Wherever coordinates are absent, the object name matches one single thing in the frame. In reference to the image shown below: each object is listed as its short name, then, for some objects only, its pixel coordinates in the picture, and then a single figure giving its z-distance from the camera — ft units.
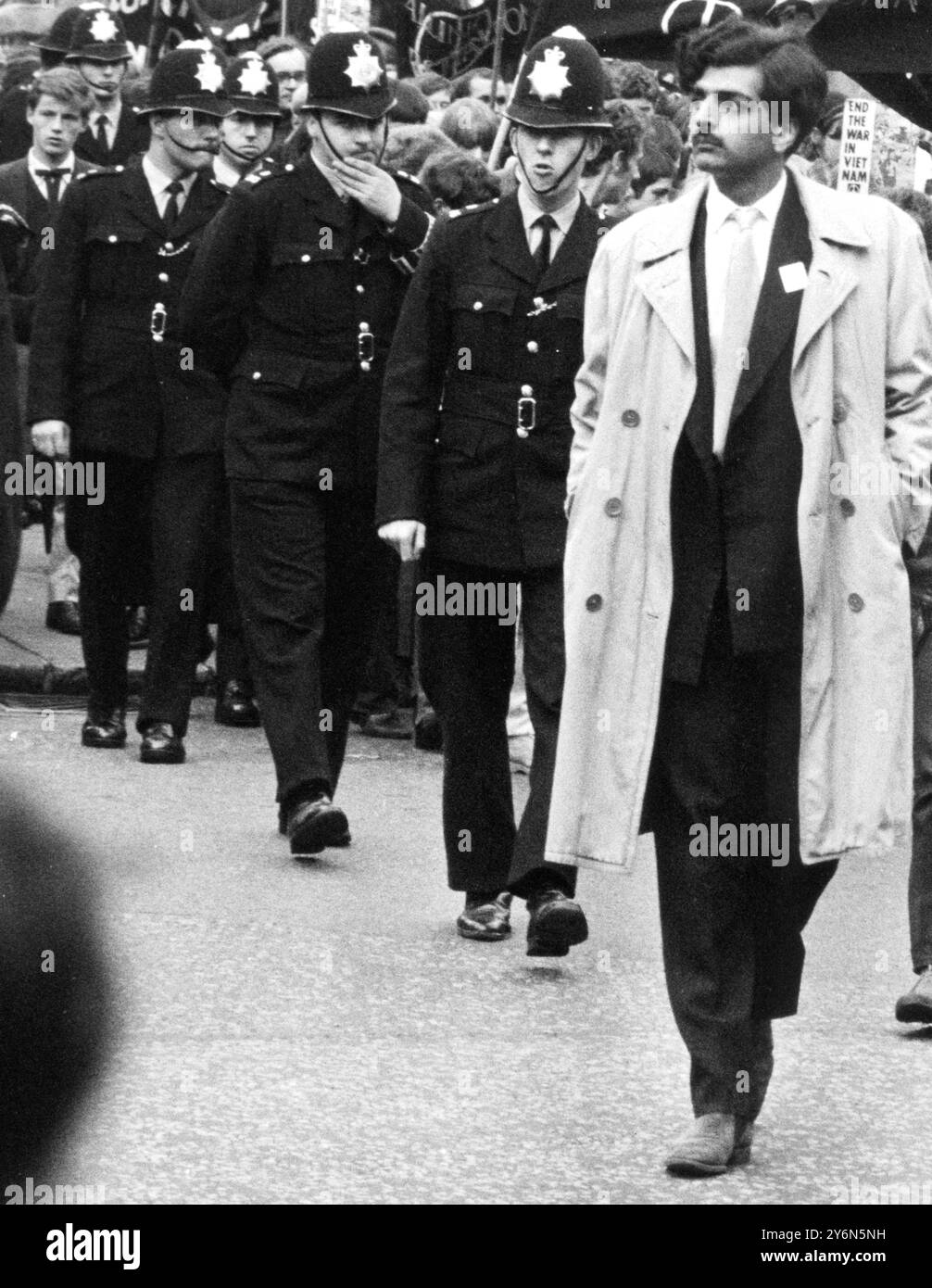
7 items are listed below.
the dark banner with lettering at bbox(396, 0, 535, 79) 48.67
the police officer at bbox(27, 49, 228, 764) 31.12
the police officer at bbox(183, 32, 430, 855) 26.50
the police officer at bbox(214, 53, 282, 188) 34.81
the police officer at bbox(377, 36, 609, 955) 23.73
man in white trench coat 17.43
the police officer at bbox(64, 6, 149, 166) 40.86
